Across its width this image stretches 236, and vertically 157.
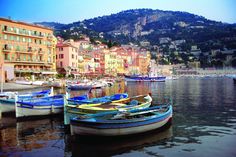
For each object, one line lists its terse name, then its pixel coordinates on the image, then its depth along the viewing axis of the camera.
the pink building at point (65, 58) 61.10
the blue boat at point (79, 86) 43.37
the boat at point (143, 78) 77.95
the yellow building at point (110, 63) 86.02
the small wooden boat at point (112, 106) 14.62
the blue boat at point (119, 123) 11.69
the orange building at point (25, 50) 47.38
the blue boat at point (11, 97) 19.13
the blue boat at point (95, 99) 17.89
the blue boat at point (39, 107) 17.22
